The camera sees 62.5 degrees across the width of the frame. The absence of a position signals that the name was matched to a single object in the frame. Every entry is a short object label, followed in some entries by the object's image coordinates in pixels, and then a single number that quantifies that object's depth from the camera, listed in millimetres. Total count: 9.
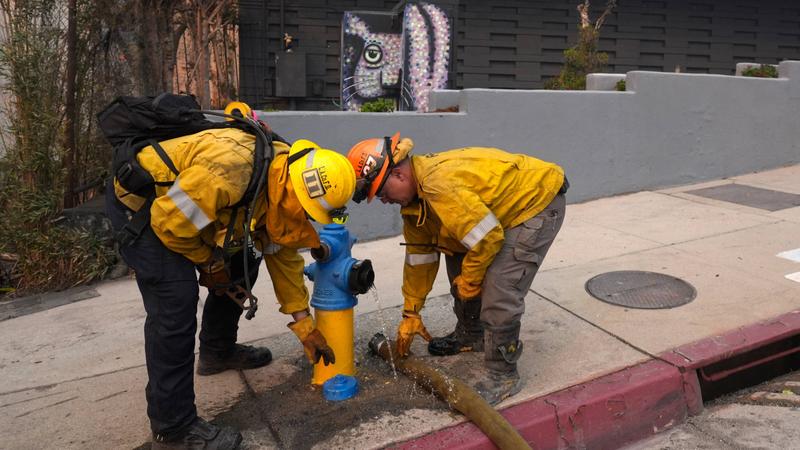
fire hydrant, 3082
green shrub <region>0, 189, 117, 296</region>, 5418
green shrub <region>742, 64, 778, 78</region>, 8250
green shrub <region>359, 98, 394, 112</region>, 6992
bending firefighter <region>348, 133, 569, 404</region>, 3021
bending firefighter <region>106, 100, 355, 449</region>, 2510
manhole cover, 4262
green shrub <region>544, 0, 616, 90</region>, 8219
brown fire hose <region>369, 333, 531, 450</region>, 2812
